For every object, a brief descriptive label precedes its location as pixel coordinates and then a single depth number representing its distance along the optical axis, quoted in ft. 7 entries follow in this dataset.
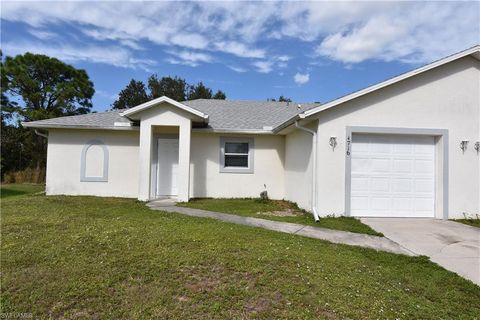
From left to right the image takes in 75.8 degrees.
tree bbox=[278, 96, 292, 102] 133.83
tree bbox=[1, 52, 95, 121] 97.76
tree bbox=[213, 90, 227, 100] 127.13
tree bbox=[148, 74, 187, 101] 129.29
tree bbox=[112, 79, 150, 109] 127.58
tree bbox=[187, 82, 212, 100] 126.52
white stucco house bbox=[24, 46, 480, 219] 29.30
